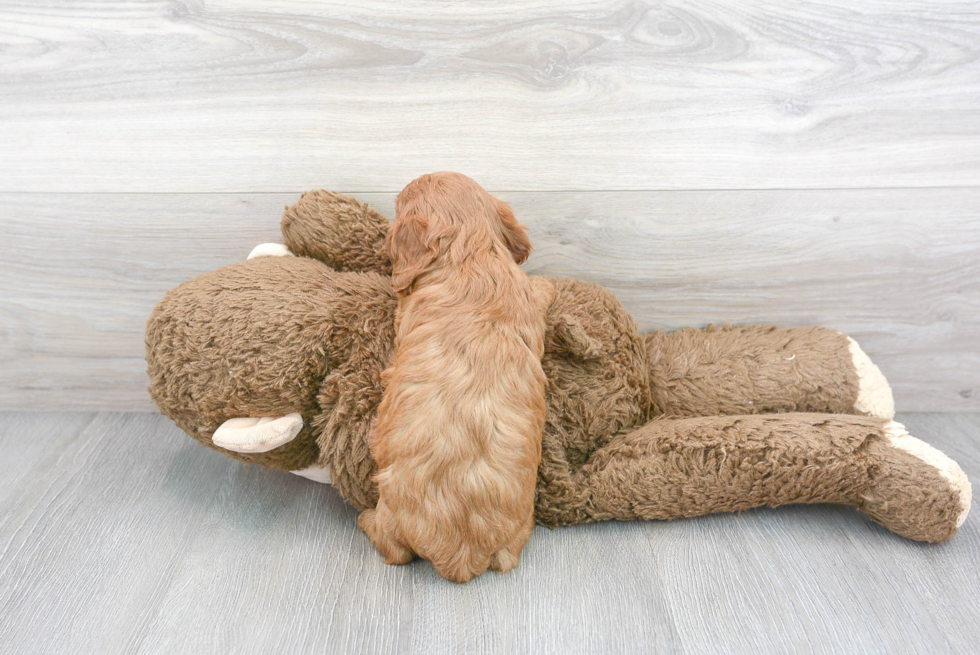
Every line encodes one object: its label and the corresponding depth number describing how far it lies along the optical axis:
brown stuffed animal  0.91
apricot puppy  0.81
